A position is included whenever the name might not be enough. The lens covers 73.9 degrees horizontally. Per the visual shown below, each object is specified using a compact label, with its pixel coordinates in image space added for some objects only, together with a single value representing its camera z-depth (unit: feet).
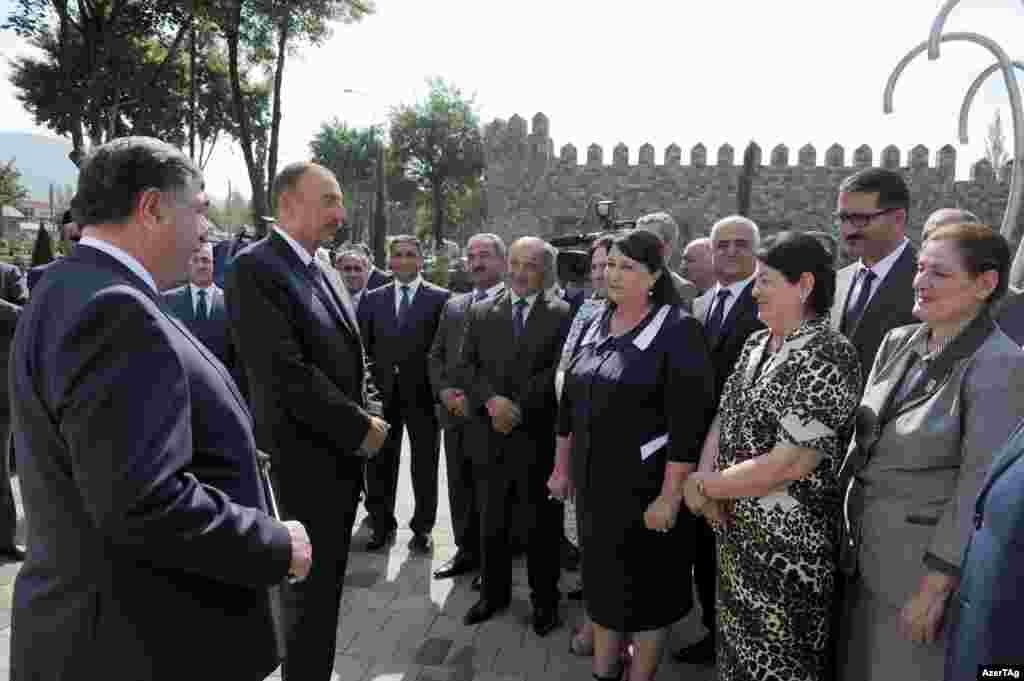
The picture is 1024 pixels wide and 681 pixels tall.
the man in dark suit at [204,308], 13.56
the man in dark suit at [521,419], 11.75
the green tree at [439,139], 110.52
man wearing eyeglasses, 9.43
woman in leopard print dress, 7.08
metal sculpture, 11.56
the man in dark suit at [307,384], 8.14
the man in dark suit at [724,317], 10.79
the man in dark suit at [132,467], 4.14
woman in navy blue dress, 8.69
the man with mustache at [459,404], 13.66
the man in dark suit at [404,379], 15.57
